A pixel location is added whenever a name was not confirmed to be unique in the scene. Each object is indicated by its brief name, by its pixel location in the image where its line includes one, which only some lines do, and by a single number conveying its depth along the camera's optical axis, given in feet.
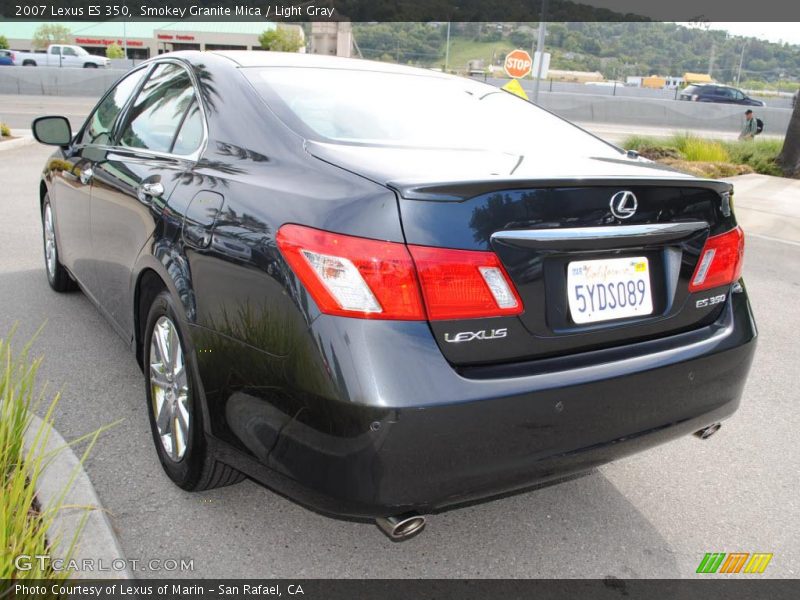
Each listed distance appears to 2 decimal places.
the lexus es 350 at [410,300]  6.72
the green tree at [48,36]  241.35
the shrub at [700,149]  51.57
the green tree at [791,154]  52.54
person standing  75.13
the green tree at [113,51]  224.94
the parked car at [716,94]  147.02
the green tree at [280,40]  221.58
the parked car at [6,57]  159.74
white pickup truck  164.66
